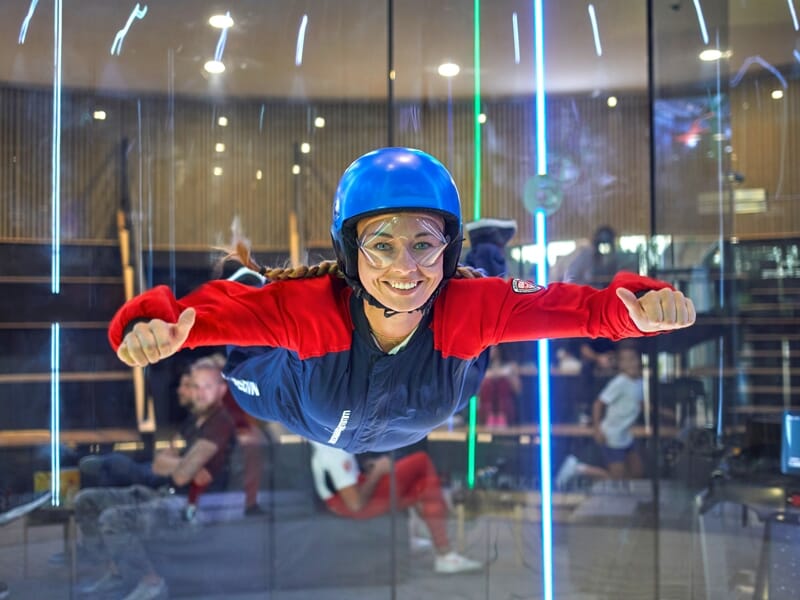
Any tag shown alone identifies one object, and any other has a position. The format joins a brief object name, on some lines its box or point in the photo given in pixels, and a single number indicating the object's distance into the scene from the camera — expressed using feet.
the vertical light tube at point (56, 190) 10.62
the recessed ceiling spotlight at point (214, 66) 11.27
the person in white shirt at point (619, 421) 12.26
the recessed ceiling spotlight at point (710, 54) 11.96
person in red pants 12.12
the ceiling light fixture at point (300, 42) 11.25
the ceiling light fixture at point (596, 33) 11.60
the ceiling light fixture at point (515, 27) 11.57
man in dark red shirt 11.24
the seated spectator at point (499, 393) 12.31
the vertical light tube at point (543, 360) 11.50
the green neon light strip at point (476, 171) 11.59
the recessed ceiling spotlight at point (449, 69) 11.75
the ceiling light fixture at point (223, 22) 11.12
